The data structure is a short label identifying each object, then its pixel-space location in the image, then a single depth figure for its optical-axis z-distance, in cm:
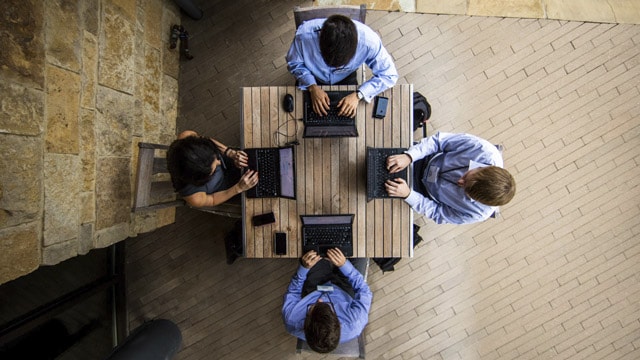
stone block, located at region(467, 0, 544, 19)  337
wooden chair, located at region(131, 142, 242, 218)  238
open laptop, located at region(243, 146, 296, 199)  244
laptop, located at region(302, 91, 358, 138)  241
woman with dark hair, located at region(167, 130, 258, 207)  210
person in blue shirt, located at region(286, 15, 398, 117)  210
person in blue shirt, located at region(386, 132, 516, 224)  209
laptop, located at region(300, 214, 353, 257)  249
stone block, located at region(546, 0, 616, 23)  335
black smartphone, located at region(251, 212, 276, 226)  250
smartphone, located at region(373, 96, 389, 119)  245
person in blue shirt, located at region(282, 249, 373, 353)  235
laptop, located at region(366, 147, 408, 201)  239
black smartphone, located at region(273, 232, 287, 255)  251
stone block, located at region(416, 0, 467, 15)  338
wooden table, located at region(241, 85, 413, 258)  249
